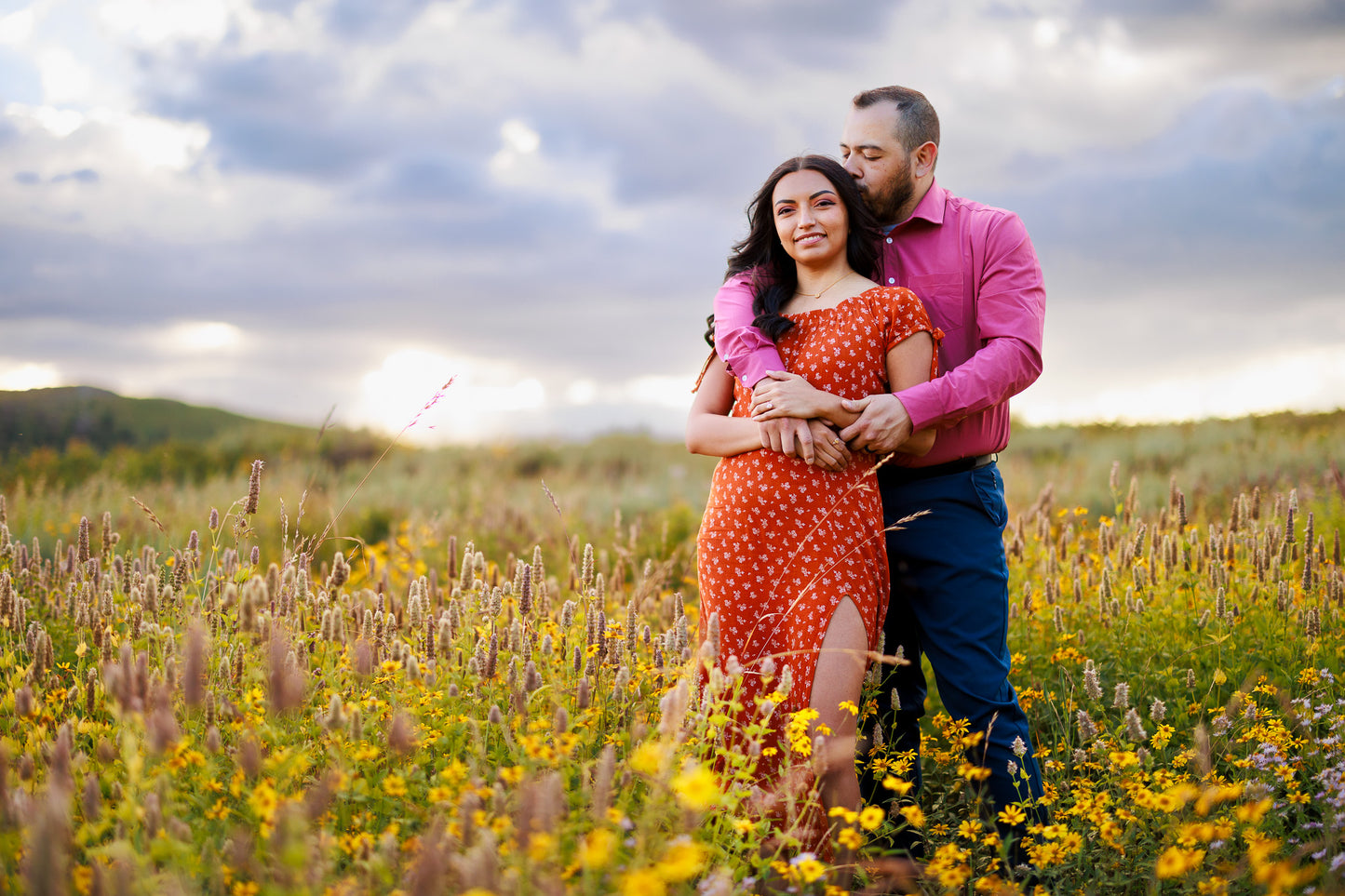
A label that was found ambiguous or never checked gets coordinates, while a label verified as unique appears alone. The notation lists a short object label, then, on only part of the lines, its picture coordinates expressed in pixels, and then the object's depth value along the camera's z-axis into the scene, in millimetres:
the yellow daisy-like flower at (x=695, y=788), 1875
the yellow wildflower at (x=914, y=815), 2637
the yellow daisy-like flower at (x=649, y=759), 2119
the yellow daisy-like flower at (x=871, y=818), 2312
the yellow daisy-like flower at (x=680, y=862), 1773
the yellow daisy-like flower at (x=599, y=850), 1752
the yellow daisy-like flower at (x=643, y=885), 1713
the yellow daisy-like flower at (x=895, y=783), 2526
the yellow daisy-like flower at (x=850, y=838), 2393
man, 3555
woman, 3373
